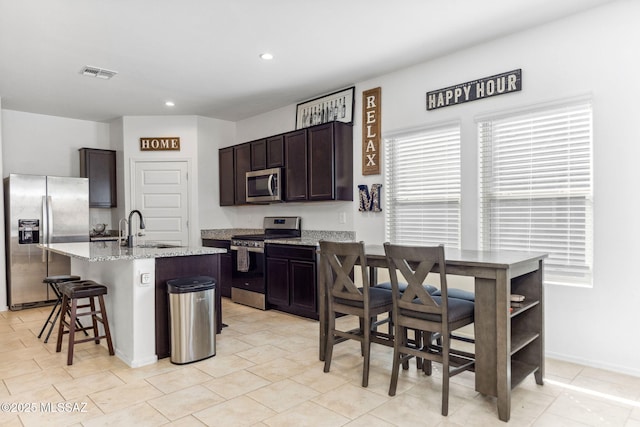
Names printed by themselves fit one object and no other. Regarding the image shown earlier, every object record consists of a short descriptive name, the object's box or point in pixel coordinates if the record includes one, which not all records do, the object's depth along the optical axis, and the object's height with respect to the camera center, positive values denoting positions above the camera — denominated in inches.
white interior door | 237.1 +7.1
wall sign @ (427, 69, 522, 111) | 134.6 +42.7
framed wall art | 187.5 +49.7
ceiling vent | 162.6 +57.9
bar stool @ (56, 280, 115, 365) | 125.6 -31.6
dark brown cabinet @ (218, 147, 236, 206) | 240.2 +20.6
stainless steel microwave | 205.5 +12.9
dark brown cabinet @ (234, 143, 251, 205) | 228.7 +24.1
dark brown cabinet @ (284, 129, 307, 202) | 193.0 +22.0
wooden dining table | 89.3 -27.0
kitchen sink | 161.1 -14.5
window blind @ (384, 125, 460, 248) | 152.9 +8.8
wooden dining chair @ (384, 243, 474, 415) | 92.7 -24.6
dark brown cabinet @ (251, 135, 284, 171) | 206.7 +30.5
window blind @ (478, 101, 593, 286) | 122.1 +6.8
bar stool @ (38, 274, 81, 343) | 148.1 -25.7
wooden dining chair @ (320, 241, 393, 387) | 108.3 -24.6
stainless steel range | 197.2 -26.0
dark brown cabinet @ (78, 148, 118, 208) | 234.8 +22.0
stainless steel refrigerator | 201.2 -8.5
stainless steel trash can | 124.0 -33.8
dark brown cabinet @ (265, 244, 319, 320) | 174.1 -31.5
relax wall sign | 175.2 +34.8
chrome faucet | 152.8 -11.2
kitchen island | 123.6 -25.3
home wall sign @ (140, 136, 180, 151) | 237.0 +40.2
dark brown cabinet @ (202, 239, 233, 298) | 216.7 -30.0
